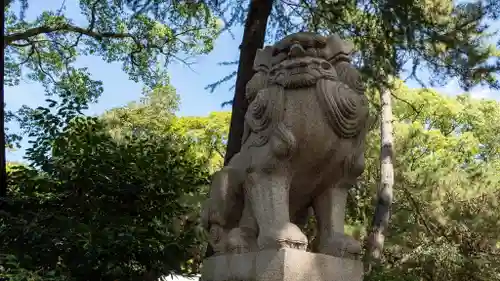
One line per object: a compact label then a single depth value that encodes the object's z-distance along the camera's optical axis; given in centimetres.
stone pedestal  349
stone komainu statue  378
